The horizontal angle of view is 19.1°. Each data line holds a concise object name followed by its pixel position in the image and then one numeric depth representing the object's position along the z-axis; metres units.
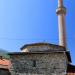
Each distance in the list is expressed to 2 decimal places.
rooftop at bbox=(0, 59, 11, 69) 20.28
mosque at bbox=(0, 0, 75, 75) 18.62
